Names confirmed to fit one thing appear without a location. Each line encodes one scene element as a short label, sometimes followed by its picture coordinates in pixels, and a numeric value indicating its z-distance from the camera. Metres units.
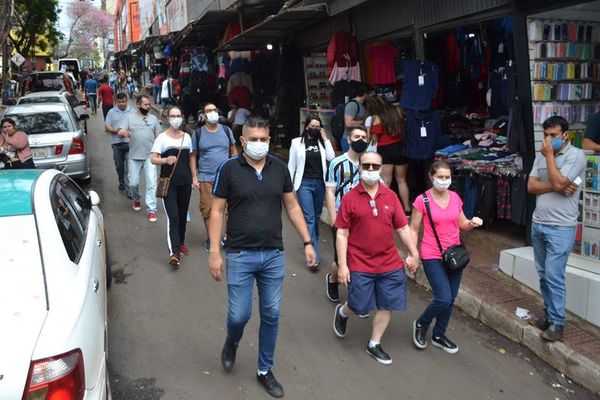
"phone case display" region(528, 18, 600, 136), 5.86
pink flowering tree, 61.92
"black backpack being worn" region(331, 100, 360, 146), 8.72
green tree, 26.22
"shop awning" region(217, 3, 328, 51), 9.63
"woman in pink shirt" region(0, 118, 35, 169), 7.73
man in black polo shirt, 3.73
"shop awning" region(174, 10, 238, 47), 13.28
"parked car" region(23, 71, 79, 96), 22.69
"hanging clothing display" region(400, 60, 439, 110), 7.66
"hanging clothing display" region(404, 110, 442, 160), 7.54
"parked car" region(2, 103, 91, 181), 9.68
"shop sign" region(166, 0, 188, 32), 23.84
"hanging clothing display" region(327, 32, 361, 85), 9.68
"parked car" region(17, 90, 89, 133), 13.47
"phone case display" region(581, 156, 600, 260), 5.11
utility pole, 17.38
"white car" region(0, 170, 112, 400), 2.43
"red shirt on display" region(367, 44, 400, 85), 9.34
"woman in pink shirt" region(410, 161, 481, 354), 4.36
